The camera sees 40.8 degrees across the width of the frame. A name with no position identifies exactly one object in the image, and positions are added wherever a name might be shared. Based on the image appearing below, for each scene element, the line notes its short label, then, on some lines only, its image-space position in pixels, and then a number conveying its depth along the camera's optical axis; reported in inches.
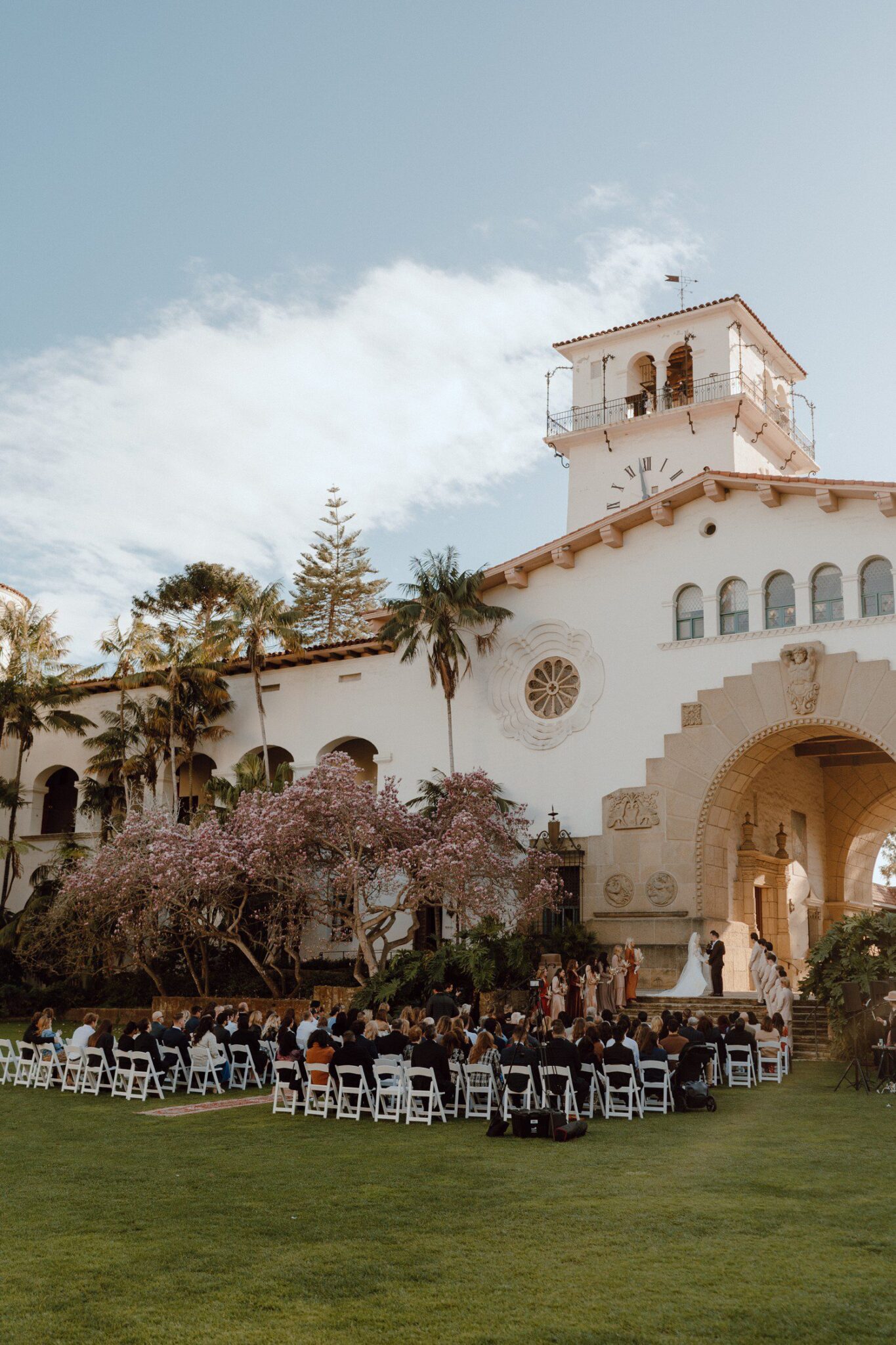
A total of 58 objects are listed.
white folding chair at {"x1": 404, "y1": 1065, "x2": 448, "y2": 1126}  537.6
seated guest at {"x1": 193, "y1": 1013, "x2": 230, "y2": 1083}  657.6
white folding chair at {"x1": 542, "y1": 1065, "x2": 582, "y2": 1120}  536.1
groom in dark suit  948.0
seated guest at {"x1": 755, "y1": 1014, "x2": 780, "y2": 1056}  713.6
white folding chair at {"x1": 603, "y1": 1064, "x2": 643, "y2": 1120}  558.6
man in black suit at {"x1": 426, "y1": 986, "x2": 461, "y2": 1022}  697.0
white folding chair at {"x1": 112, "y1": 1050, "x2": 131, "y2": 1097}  629.0
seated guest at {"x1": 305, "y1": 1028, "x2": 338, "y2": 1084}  574.6
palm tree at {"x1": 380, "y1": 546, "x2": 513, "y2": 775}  1121.4
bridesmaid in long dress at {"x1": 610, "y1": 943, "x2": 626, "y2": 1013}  924.0
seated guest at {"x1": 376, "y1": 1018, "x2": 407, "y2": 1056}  583.2
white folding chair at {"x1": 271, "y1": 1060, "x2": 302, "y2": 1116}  561.3
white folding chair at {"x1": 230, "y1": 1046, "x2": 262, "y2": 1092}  684.7
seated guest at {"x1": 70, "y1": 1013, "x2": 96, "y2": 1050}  662.5
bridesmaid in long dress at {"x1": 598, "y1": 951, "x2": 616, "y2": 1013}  893.2
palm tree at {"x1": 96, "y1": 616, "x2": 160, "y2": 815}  1353.3
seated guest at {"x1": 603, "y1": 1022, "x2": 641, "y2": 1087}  559.8
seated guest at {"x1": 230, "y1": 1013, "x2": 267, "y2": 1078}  693.9
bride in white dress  948.6
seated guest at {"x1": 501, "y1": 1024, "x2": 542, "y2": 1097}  547.2
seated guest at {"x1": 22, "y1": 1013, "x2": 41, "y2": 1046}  702.5
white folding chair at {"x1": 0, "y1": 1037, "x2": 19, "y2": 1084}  693.3
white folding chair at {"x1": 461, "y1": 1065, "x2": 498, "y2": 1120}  556.1
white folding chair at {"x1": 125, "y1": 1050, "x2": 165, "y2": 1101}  613.6
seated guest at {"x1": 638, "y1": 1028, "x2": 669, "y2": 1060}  586.2
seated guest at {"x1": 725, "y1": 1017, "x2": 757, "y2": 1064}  684.7
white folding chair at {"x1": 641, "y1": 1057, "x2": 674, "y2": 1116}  578.2
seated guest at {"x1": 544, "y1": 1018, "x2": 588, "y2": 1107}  538.0
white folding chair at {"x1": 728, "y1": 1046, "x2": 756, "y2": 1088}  676.1
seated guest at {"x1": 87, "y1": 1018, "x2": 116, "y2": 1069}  652.1
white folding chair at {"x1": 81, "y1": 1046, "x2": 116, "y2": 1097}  641.0
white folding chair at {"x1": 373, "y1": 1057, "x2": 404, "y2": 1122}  542.6
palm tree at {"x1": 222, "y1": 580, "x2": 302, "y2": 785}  1283.2
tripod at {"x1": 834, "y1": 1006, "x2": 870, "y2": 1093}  639.8
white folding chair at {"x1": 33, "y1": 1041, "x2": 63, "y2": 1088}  668.7
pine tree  2342.5
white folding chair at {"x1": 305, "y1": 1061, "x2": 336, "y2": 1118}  553.3
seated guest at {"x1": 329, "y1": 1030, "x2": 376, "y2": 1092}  558.3
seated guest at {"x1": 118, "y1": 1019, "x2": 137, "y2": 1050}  641.0
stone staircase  827.4
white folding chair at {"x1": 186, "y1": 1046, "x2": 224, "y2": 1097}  654.5
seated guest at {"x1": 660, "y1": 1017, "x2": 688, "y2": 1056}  611.5
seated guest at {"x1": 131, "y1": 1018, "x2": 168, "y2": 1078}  634.8
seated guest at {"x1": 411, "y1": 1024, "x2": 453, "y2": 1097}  546.0
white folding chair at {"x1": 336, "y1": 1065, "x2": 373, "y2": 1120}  546.3
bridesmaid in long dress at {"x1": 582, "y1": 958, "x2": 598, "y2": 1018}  879.7
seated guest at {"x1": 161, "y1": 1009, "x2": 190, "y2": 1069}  658.2
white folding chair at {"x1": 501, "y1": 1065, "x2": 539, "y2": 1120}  535.2
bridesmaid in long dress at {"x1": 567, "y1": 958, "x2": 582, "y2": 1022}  871.7
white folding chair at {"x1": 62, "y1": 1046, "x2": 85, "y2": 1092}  652.1
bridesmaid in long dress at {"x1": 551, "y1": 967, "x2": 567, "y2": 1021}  855.1
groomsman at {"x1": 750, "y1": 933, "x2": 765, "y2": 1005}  887.1
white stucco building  987.9
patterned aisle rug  566.3
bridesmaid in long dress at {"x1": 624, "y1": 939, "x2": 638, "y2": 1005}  940.6
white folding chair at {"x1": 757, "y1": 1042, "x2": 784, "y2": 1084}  701.9
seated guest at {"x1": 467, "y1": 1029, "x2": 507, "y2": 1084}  564.4
